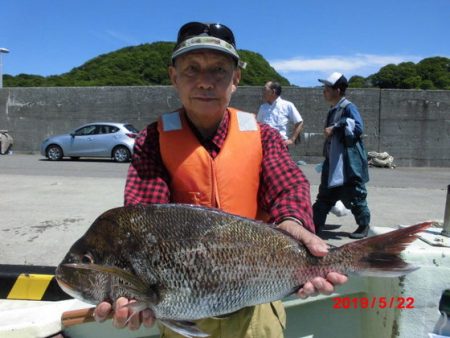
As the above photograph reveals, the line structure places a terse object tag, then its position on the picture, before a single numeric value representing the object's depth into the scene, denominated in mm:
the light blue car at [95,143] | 18859
